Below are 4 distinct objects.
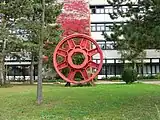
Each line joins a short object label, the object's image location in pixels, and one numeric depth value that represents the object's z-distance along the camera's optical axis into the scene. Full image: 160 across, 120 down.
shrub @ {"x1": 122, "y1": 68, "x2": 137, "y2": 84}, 17.98
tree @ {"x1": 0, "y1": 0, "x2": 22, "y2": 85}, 16.04
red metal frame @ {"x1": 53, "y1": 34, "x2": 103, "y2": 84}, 14.64
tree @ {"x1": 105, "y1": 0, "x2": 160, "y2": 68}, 6.28
